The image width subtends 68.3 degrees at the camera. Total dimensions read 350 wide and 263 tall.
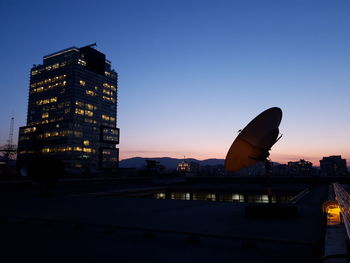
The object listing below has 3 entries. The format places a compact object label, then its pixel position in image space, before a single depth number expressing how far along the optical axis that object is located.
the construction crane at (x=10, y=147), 179.00
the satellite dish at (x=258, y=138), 13.91
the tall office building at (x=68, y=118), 179.25
